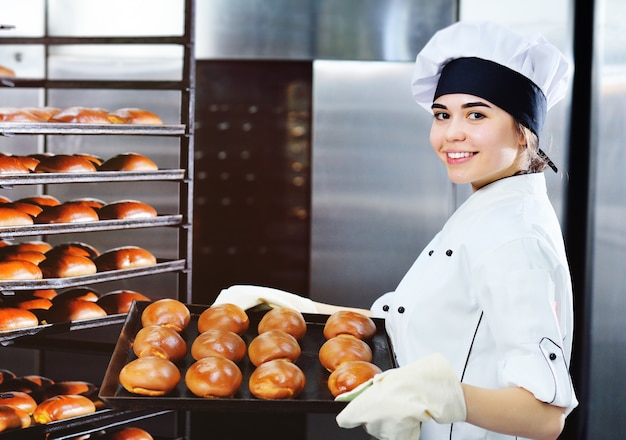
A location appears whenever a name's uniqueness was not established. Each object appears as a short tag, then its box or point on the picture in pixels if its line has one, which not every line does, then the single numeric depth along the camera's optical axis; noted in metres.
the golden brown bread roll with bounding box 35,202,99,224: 2.42
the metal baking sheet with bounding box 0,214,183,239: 2.22
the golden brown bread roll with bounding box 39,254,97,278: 2.39
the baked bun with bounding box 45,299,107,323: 2.44
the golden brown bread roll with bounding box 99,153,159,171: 2.56
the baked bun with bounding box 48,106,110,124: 2.44
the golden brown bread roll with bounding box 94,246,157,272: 2.58
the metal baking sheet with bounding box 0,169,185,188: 2.18
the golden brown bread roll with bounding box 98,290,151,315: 2.60
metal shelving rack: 2.19
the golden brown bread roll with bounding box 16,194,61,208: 2.58
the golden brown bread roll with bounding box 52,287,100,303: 2.57
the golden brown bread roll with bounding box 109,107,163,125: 2.60
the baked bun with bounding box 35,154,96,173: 2.41
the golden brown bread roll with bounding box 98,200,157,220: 2.56
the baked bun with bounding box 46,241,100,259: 2.50
